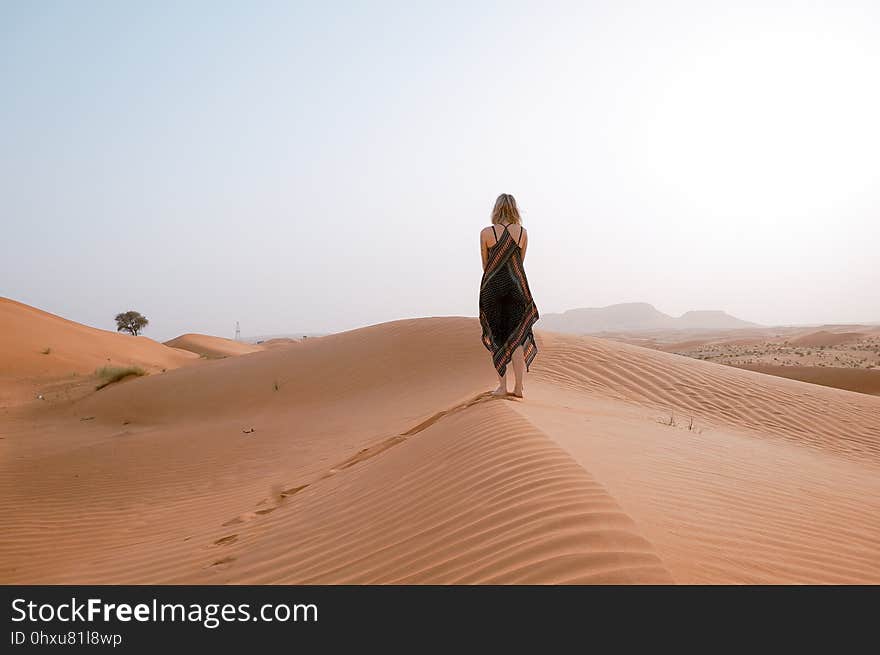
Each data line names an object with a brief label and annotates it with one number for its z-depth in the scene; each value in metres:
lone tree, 55.03
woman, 6.20
